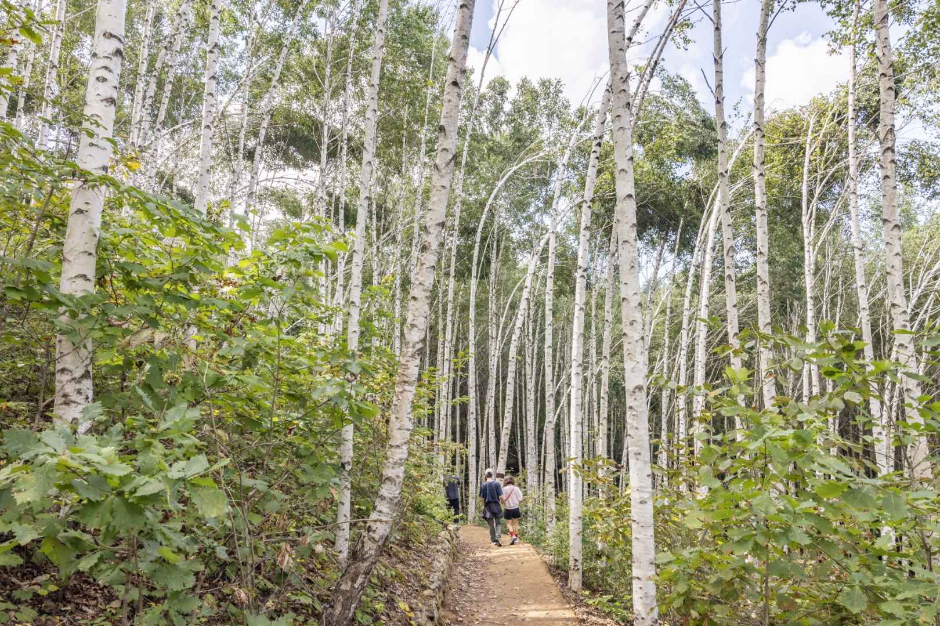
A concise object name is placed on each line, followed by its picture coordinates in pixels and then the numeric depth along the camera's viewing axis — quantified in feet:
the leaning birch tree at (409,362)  9.96
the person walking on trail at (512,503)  32.63
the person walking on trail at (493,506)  31.68
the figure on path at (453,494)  40.15
